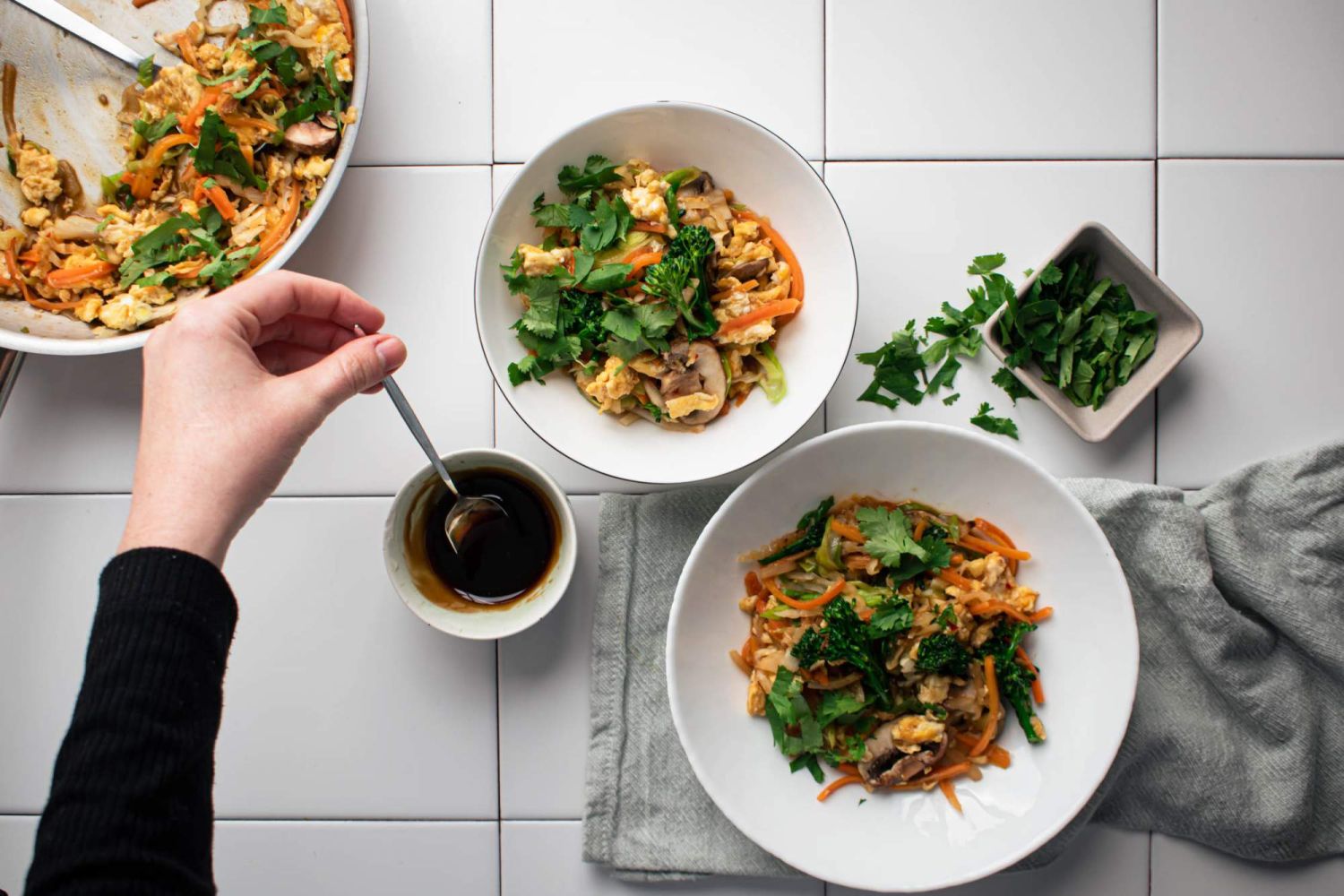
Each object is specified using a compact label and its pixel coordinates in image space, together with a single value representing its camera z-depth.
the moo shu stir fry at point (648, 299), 0.77
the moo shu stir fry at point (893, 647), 0.77
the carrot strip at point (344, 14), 0.78
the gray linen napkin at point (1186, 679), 0.80
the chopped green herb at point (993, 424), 0.81
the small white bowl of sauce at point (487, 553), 0.79
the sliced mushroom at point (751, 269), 0.78
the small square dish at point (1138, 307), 0.79
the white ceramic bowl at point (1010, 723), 0.77
